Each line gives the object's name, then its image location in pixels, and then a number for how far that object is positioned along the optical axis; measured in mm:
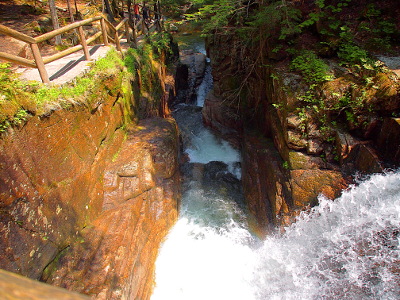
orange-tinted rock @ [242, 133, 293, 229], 6293
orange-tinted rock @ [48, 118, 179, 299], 4645
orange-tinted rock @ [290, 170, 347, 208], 5625
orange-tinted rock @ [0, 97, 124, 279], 3816
